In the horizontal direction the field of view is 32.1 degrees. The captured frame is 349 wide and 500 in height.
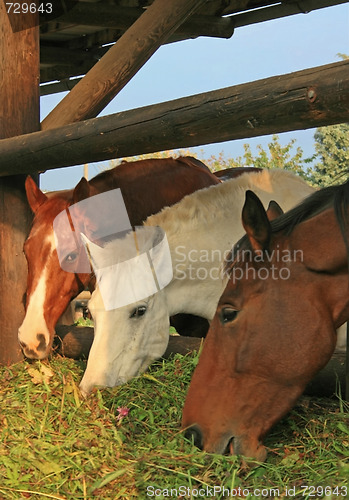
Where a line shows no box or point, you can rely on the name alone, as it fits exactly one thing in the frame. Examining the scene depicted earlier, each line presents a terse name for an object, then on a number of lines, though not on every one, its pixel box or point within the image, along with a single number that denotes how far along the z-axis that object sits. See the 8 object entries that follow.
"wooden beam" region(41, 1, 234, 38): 5.19
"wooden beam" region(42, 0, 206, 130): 3.58
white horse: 2.82
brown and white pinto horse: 3.43
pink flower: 2.54
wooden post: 3.85
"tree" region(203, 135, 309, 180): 10.24
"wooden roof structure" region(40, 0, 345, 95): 5.25
